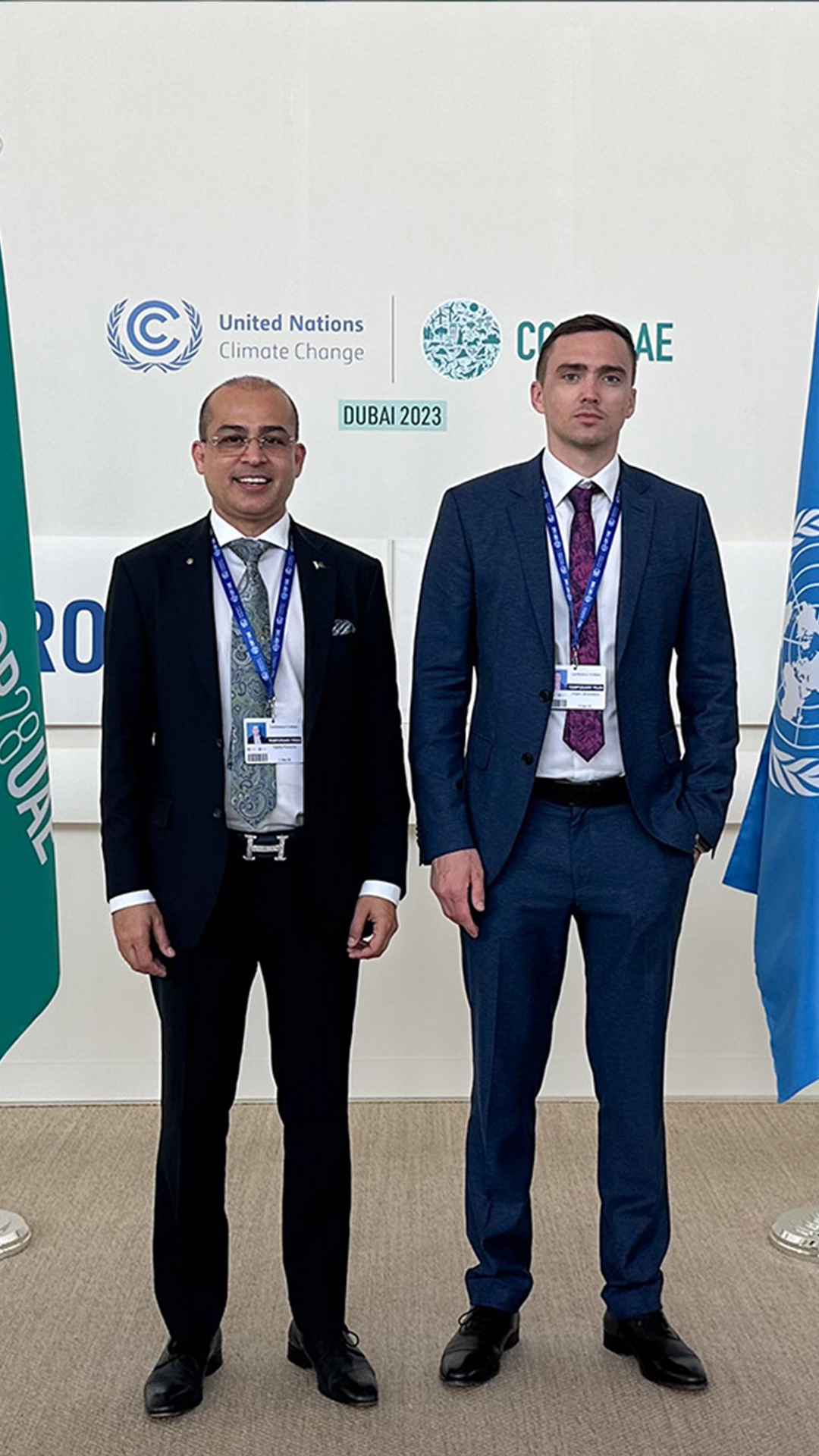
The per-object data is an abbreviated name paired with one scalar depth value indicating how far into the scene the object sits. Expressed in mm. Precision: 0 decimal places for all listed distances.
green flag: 3045
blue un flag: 3268
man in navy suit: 2830
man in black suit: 2707
